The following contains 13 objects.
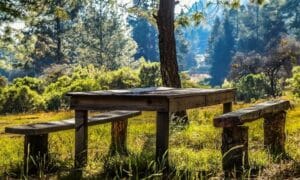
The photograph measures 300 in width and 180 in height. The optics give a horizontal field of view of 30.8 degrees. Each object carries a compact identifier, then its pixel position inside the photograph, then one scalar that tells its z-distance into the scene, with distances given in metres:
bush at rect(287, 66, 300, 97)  28.20
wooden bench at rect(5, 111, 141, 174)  6.58
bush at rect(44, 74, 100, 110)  28.41
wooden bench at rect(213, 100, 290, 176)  5.99
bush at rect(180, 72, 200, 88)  35.56
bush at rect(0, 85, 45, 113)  27.72
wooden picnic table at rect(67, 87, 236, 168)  6.12
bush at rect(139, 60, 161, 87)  35.56
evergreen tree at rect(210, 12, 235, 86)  110.44
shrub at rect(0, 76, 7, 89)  34.59
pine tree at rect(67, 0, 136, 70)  68.06
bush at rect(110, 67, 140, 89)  33.72
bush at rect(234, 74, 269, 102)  38.16
